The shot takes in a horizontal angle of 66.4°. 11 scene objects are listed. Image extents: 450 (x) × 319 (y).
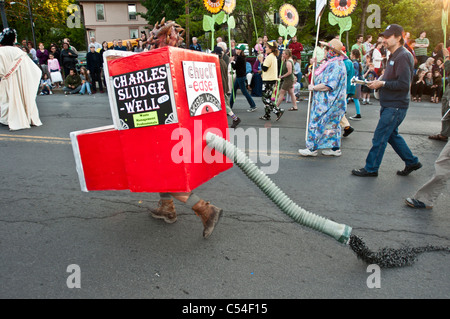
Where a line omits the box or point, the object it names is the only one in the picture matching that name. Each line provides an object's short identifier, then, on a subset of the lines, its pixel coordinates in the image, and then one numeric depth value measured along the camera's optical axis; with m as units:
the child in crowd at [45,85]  15.15
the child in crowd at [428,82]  12.74
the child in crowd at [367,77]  12.02
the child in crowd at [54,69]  15.80
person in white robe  7.57
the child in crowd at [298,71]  14.19
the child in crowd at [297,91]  13.15
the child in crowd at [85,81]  14.95
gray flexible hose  2.67
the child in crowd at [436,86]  12.60
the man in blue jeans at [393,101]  4.40
